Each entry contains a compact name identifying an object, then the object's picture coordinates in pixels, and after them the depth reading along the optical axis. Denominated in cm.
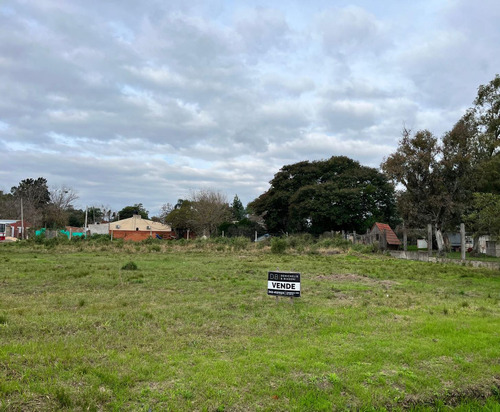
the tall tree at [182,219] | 5456
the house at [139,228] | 5813
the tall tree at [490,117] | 2764
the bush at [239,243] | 2784
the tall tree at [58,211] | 5875
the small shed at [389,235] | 3619
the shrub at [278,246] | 2517
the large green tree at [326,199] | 3975
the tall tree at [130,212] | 8306
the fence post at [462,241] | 1780
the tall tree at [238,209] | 7388
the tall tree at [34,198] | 5766
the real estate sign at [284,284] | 771
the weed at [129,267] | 1398
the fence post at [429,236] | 2156
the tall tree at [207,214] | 5134
